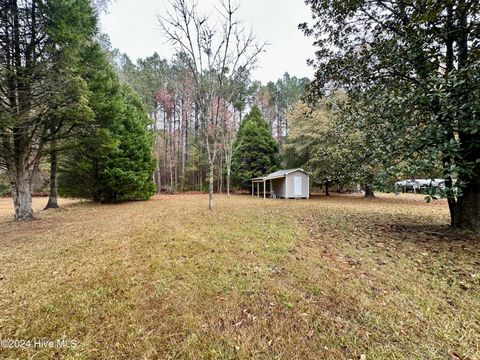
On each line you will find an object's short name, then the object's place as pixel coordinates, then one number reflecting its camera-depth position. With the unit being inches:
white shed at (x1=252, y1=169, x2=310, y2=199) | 650.2
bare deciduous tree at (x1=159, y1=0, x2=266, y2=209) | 356.5
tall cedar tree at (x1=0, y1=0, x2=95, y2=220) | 229.9
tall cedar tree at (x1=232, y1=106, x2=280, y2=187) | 882.8
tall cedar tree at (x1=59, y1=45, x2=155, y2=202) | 328.2
